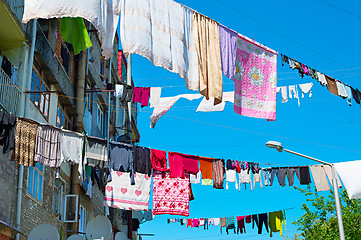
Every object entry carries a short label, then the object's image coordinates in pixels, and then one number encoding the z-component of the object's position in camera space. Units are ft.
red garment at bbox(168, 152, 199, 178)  56.44
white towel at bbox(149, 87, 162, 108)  57.52
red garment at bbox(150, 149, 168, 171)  53.85
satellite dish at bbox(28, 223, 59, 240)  40.81
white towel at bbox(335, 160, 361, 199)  52.24
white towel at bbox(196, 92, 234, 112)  59.77
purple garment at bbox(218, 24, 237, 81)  42.14
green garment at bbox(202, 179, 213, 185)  60.33
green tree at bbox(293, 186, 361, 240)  89.97
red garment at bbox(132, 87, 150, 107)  59.36
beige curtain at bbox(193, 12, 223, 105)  39.91
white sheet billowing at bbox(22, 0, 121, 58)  31.48
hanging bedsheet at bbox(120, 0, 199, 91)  35.22
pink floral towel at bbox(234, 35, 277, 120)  43.52
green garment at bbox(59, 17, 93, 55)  46.52
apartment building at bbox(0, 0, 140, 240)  43.19
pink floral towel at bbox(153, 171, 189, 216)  64.85
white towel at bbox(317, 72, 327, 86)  55.01
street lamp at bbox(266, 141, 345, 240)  49.25
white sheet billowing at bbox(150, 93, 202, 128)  52.93
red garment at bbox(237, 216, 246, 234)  84.71
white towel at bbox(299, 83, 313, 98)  59.11
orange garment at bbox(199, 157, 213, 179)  59.41
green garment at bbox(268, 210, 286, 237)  82.84
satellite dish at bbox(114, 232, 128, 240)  60.70
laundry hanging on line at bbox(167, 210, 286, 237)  82.99
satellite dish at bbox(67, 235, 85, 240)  45.65
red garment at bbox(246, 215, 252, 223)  84.48
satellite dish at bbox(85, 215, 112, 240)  51.30
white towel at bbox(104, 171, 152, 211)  65.21
